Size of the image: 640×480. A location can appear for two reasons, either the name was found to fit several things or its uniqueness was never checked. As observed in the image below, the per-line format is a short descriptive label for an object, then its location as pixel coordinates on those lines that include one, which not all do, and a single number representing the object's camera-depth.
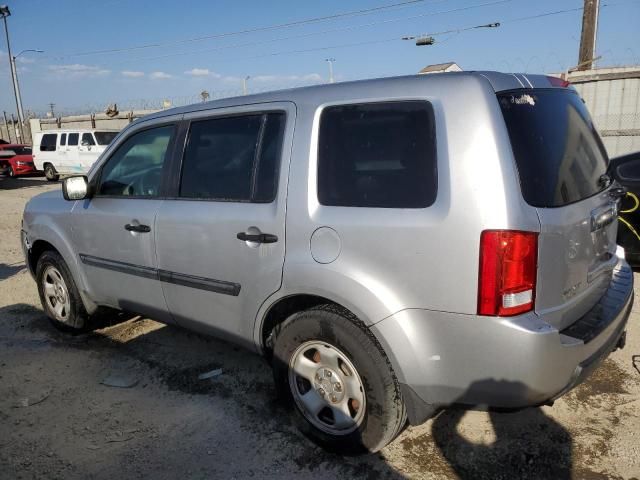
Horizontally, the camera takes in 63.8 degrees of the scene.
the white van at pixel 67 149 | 18.62
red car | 21.50
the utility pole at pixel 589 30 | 12.77
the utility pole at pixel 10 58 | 30.50
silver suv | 2.09
